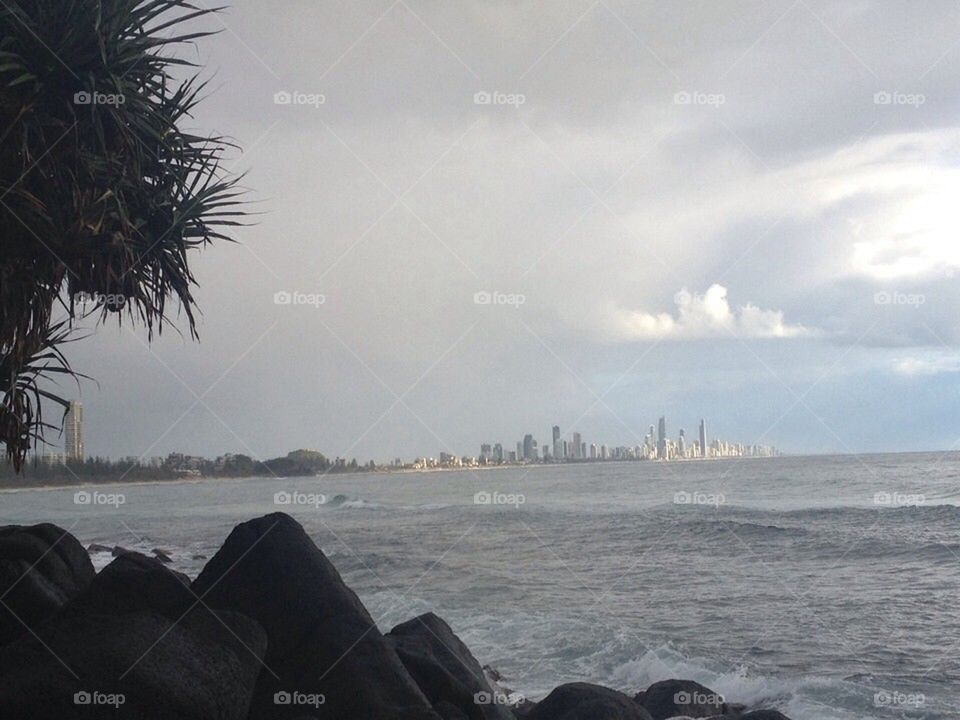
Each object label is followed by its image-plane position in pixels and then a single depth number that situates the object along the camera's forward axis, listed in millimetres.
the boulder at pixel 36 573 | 7525
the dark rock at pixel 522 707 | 9438
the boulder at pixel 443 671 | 7703
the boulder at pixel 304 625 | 6879
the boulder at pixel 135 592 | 6750
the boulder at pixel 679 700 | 9750
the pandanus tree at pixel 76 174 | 9094
